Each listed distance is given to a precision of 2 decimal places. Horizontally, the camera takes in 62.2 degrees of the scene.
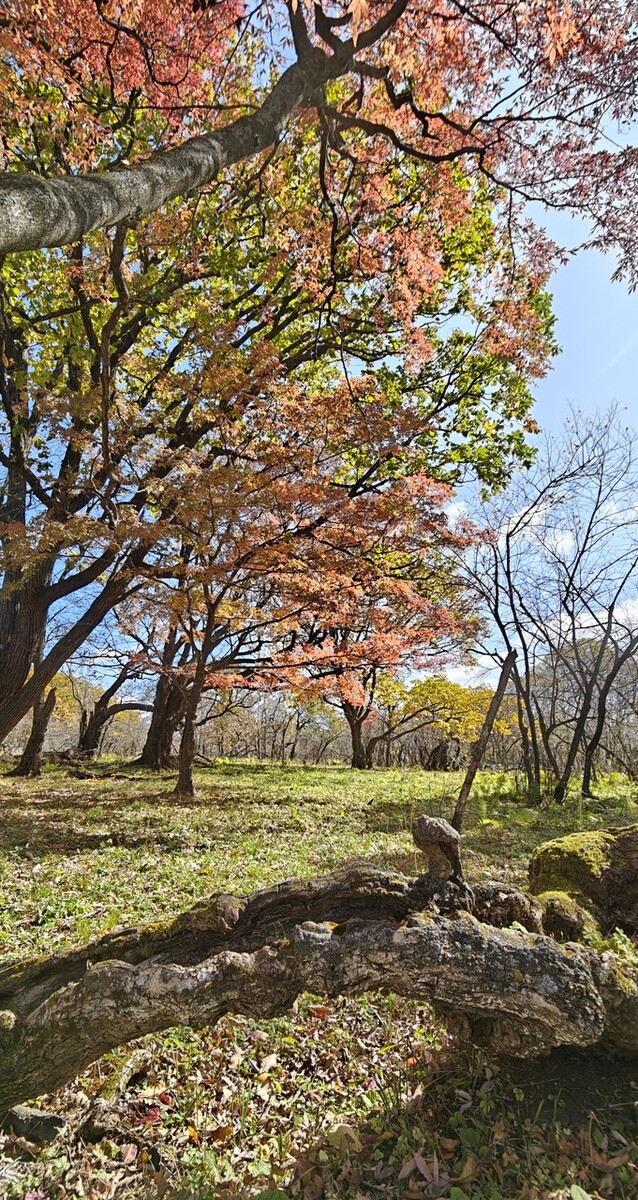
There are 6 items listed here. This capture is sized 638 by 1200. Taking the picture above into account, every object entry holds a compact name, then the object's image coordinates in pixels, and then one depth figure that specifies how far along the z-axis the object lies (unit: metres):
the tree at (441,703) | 19.77
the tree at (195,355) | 7.23
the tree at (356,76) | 3.70
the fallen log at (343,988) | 2.44
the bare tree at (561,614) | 11.11
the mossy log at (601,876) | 3.51
